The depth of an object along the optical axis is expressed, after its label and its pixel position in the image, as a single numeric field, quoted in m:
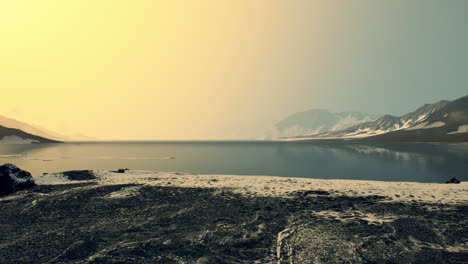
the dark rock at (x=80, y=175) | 29.73
